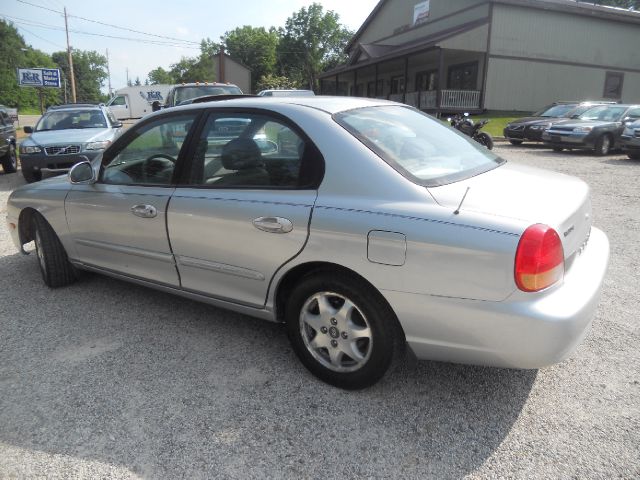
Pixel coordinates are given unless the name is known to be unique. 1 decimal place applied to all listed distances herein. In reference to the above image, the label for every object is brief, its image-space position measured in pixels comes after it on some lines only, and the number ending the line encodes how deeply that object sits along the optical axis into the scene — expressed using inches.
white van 1277.1
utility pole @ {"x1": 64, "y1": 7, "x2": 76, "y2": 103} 1529.9
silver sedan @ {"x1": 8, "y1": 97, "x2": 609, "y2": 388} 85.4
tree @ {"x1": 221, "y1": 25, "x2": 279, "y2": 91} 2847.0
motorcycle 525.3
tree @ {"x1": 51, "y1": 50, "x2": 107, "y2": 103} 4133.9
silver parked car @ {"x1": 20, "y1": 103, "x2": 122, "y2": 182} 356.2
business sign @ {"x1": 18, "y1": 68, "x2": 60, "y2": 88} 1128.2
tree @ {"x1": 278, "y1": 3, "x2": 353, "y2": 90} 2780.5
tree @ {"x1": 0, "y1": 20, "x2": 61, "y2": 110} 2508.6
